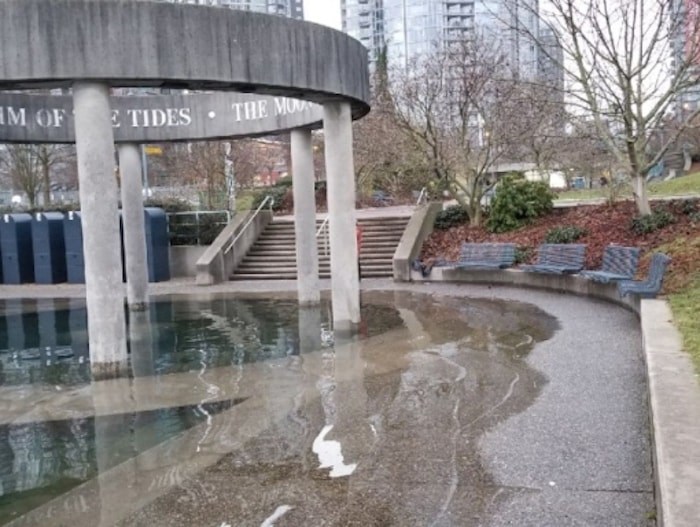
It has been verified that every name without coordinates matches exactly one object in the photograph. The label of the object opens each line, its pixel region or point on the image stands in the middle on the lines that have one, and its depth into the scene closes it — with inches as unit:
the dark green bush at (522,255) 671.1
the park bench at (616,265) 500.1
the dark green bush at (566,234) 669.3
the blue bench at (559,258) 586.6
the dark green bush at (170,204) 930.4
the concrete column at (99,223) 362.3
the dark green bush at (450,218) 821.2
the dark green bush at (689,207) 641.6
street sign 1263.2
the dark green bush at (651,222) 628.4
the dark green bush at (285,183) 1513.3
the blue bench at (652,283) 429.7
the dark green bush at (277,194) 1330.0
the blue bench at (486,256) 662.5
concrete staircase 792.9
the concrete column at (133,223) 639.8
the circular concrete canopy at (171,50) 342.6
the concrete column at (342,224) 475.2
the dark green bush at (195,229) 890.1
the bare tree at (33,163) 1325.0
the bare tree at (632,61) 639.8
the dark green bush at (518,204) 762.2
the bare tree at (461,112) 810.8
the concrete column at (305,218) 598.9
